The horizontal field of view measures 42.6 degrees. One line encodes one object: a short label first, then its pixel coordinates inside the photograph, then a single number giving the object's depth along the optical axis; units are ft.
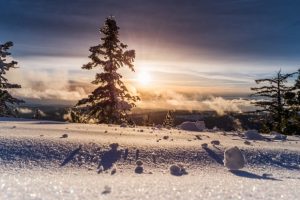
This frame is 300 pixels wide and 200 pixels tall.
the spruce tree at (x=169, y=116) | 168.35
